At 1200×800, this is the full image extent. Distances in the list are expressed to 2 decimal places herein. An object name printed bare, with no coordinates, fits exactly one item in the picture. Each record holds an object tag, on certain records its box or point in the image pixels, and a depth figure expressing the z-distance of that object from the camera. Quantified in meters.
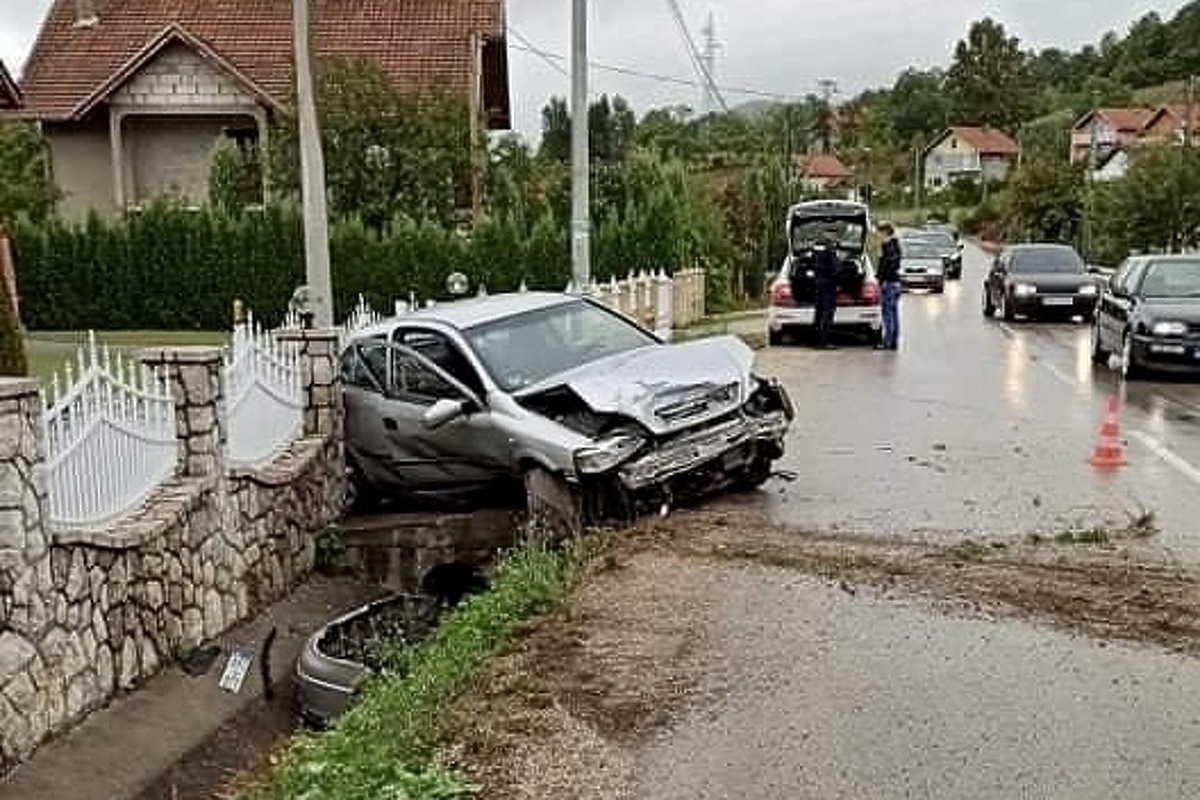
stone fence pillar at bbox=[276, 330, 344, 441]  11.05
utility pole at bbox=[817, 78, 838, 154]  90.38
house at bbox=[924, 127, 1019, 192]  114.44
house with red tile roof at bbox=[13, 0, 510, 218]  32.38
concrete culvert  10.09
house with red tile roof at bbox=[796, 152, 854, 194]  84.65
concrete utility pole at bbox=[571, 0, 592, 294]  17.05
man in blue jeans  21.70
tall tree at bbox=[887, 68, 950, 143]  129.75
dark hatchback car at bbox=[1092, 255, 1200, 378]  16.91
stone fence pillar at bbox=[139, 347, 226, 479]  8.68
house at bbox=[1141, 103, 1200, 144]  67.06
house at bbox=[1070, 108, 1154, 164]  79.62
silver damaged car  9.29
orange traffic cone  11.22
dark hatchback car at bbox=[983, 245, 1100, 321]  27.06
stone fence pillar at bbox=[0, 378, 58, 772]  6.40
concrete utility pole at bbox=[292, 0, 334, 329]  14.56
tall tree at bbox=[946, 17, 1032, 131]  121.12
